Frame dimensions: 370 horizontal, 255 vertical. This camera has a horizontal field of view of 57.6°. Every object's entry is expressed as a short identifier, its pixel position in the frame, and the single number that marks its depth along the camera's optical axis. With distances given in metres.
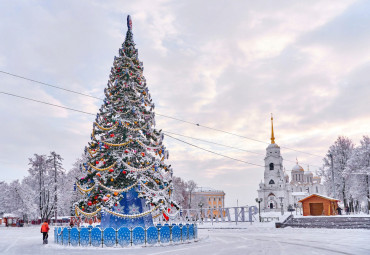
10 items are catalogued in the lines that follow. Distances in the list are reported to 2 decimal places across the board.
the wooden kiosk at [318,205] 47.06
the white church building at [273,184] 85.44
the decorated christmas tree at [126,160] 21.31
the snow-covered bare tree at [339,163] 55.75
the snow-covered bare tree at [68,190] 57.26
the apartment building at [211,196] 132.73
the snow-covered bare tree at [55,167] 60.28
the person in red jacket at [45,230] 22.24
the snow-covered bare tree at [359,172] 48.50
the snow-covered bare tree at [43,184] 58.91
